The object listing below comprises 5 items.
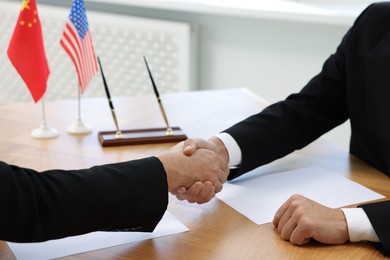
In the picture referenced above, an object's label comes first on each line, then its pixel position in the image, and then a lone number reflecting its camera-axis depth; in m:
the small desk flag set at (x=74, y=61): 2.16
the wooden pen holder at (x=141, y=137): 2.15
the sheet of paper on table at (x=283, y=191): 1.68
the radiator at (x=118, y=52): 4.18
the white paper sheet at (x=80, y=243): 1.42
